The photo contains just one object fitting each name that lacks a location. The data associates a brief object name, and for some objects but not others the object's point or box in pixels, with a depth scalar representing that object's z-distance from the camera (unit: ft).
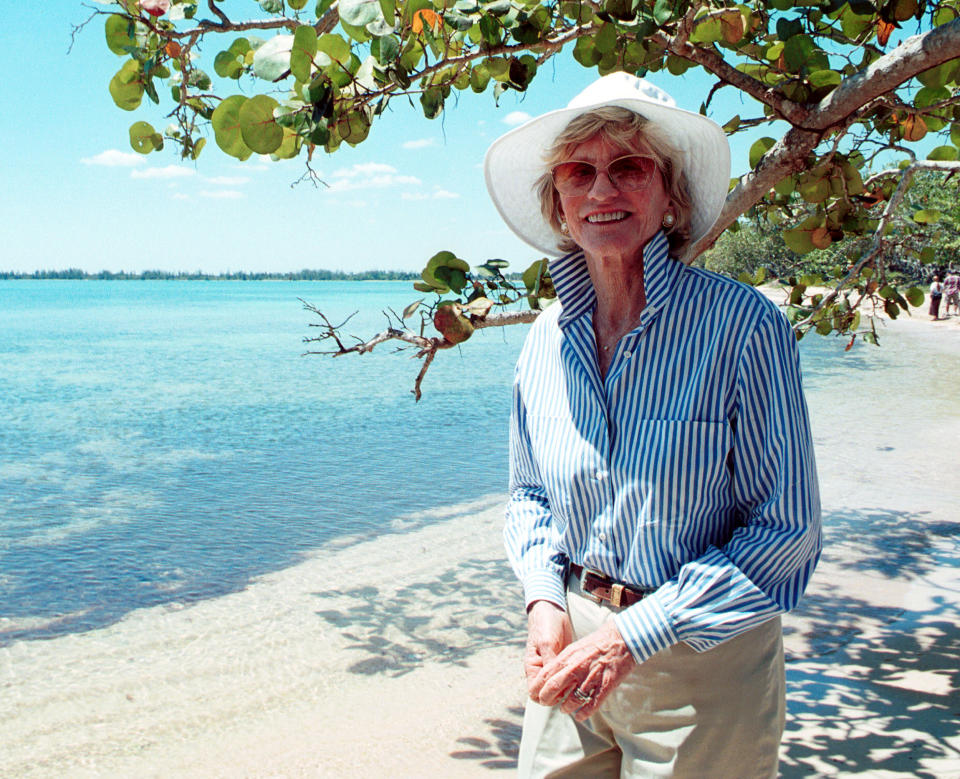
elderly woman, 4.64
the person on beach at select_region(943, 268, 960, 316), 101.55
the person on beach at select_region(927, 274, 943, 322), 104.27
